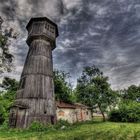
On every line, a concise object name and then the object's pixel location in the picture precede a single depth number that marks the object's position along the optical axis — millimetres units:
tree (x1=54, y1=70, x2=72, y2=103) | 33719
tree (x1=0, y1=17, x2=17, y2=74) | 20017
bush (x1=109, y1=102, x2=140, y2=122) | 27812
